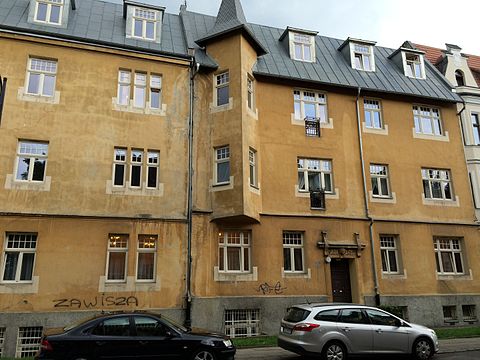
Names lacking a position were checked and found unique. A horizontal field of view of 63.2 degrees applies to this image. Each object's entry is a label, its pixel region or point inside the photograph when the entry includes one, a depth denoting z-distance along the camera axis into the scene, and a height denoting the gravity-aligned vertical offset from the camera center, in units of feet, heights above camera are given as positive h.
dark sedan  29.40 -4.22
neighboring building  70.38 +34.69
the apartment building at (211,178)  49.70 +15.17
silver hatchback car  34.71 -4.54
